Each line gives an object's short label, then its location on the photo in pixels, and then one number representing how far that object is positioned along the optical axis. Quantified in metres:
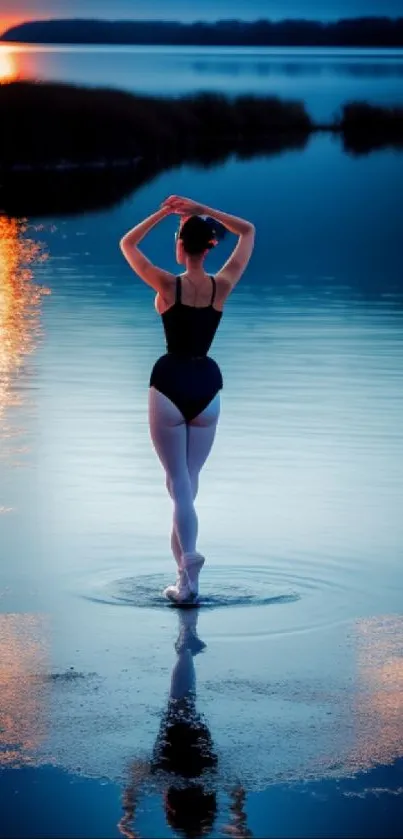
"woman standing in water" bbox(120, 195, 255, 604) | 8.95
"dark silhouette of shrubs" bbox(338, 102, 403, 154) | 92.75
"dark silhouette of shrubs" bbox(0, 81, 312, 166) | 58.59
